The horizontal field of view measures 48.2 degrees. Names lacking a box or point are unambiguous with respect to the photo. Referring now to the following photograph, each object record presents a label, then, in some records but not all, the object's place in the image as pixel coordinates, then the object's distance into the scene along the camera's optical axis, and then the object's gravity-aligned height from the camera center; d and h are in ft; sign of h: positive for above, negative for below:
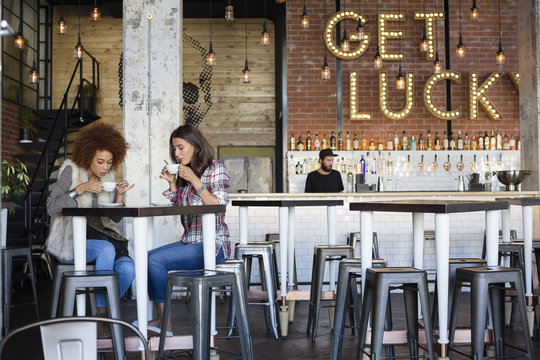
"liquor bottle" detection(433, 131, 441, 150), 29.71 +2.88
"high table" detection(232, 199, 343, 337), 14.21 -0.63
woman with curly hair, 11.44 +0.10
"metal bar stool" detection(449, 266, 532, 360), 9.78 -1.69
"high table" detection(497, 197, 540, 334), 13.73 -1.07
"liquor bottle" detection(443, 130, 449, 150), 29.55 +2.85
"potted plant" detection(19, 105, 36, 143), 32.81 +4.41
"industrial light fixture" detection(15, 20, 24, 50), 28.91 +7.81
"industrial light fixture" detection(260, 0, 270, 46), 29.01 +7.96
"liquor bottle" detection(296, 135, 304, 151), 29.12 +2.75
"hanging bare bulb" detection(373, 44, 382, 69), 27.81 +6.50
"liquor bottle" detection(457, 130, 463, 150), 29.60 +2.82
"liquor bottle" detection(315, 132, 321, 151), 29.22 +2.78
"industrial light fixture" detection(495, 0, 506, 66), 28.53 +6.81
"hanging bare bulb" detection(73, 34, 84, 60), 29.78 +7.58
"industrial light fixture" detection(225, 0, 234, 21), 27.07 +8.46
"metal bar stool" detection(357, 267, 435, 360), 9.37 -1.64
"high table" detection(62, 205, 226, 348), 9.37 -0.51
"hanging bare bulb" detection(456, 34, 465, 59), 28.73 +7.21
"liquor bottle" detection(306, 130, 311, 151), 29.25 +2.84
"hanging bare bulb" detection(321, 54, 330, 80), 27.83 +6.05
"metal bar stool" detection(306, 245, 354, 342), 13.66 -1.69
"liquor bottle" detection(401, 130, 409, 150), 29.45 +2.87
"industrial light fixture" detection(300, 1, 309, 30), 27.45 +8.32
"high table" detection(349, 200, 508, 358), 9.74 -0.47
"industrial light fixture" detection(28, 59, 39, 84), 31.30 +6.66
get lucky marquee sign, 29.32 +6.05
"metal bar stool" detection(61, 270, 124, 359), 9.70 -1.33
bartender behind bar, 25.44 +1.01
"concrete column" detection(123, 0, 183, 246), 18.58 +3.36
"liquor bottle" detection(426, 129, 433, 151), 29.73 +2.90
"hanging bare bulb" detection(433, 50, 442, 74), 28.45 +6.39
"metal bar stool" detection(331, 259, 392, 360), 10.97 -1.78
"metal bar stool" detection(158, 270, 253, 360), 9.08 -1.51
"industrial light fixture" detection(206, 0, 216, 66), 29.94 +7.12
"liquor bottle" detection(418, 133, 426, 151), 29.66 +2.74
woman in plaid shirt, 11.14 +0.10
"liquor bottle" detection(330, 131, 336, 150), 29.30 +2.88
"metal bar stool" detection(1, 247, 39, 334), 13.83 -1.55
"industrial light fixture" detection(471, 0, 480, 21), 27.79 +8.78
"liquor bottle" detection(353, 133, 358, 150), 29.32 +2.76
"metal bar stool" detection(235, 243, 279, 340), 13.70 -1.62
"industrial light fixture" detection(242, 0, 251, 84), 29.81 +6.31
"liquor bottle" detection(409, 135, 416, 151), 29.48 +2.72
